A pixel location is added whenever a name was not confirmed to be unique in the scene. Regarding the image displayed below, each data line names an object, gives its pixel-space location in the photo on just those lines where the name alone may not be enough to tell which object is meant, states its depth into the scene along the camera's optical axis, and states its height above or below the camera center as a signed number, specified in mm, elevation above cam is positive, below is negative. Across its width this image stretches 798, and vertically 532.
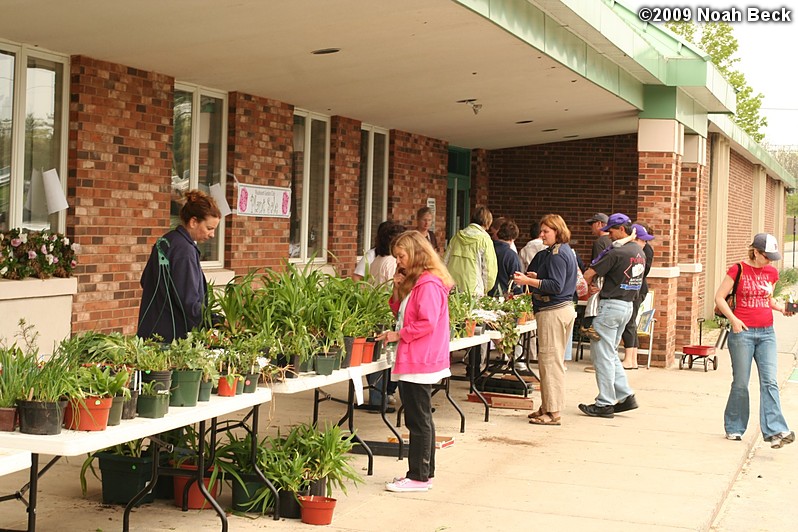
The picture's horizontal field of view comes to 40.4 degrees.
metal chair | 14109 -857
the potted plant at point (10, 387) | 4527 -579
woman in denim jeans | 8805 -495
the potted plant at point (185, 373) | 5273 -579
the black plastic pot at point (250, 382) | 5809 -682
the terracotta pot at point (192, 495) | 6301 -1407
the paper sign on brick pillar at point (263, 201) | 11836 +616
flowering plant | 8383 -39
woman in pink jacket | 6723 -489
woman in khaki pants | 9250 -300
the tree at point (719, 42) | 35156 +7350
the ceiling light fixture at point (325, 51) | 9714 +1855
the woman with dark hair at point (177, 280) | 6293 -155
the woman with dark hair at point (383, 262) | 9414 -28
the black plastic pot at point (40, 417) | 4477 -689
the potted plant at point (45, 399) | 4480 -619
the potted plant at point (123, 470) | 6152 -1248
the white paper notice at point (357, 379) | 6801 -761
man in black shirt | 10102 -528
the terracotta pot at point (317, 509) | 6117 -1425
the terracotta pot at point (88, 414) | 4590 -692
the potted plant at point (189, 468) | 6203 -1238
